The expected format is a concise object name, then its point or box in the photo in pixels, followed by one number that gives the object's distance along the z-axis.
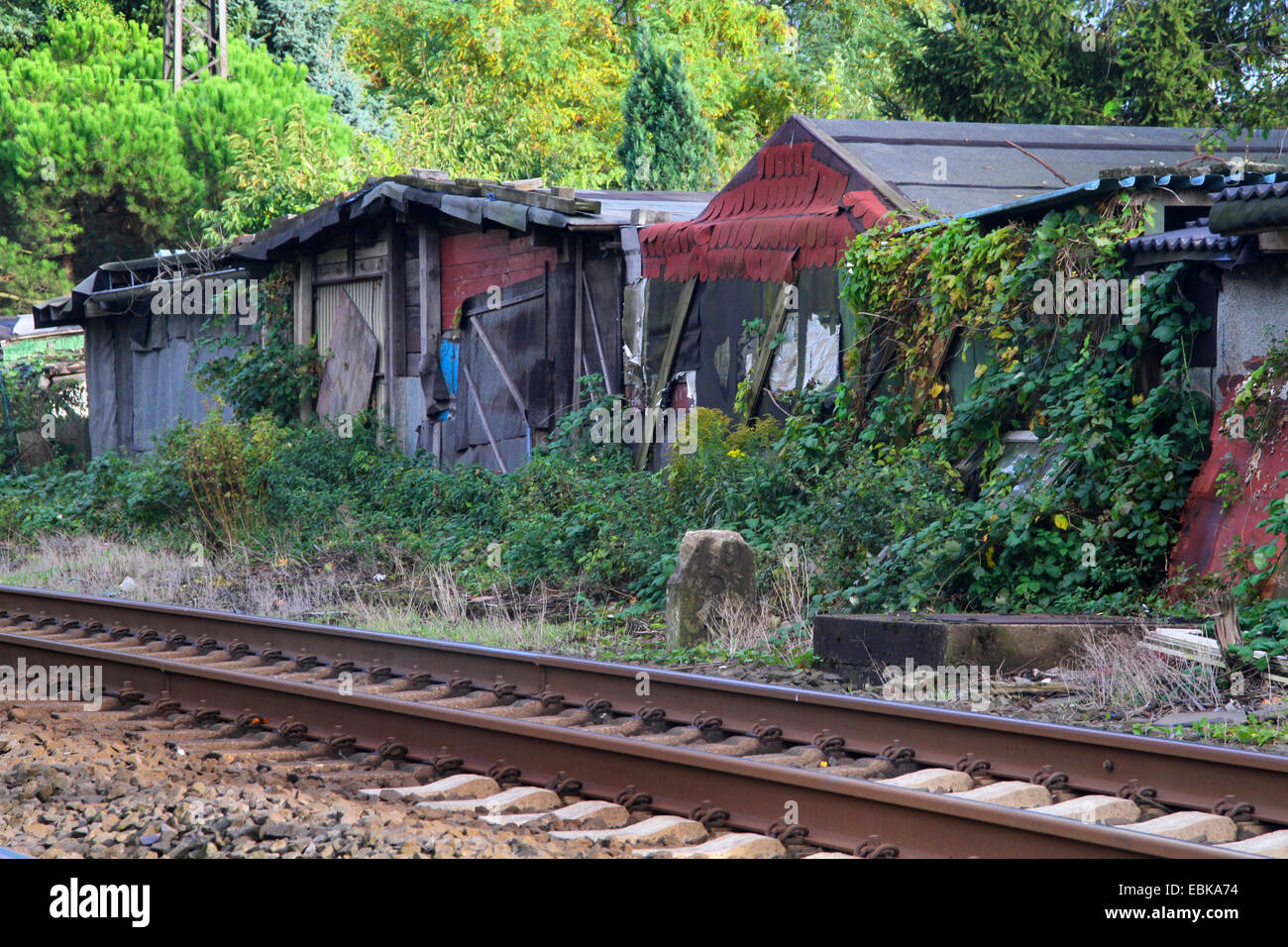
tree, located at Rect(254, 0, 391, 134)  41.31
